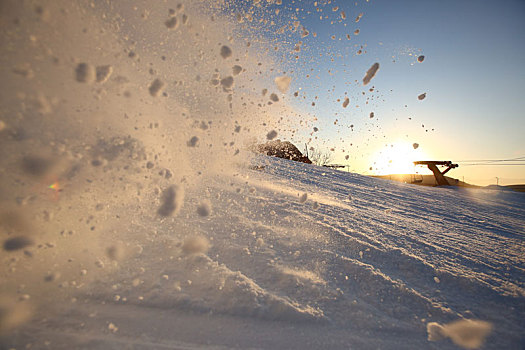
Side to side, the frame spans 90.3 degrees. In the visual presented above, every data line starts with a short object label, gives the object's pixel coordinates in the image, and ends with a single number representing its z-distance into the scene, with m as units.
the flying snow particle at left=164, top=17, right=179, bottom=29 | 1.89
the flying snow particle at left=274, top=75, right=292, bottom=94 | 2.44
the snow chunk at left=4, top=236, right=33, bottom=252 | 1.32
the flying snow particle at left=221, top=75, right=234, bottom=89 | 2.19
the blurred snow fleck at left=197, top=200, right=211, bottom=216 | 2.02
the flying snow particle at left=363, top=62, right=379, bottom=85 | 2.26
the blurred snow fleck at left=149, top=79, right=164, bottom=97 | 1.97
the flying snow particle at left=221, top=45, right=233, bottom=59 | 2.03
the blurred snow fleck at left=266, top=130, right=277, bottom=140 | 2.44
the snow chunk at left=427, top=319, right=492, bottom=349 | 1.13
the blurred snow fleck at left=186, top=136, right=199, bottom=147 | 2.25
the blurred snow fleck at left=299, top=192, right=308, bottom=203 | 2.63
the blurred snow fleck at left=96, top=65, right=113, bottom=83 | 1.65
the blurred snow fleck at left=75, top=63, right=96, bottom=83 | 1.55
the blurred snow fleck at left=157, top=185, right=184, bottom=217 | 1.89
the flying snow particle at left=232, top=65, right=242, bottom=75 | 2.13
